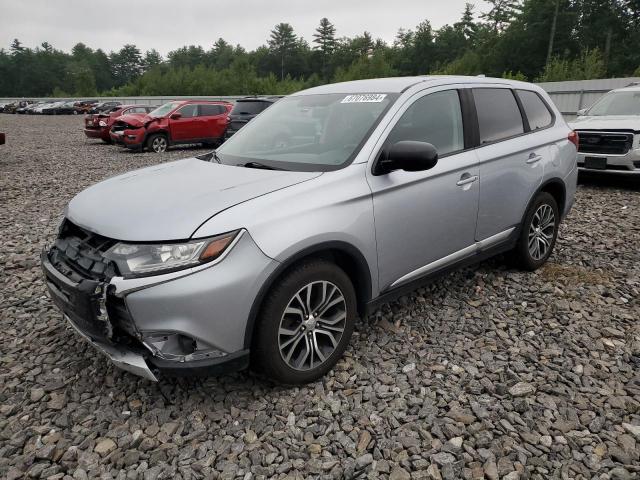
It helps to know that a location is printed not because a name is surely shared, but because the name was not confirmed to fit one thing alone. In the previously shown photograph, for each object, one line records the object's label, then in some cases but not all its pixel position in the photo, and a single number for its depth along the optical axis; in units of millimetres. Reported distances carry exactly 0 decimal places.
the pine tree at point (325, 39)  97312
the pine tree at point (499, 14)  73325
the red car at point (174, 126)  14609
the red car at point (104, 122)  17047
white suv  7812
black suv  14477
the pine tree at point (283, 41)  102000
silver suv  2406
